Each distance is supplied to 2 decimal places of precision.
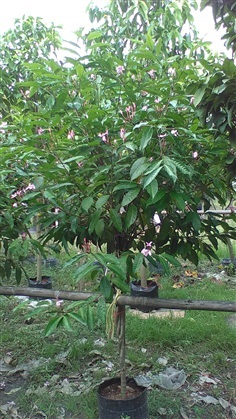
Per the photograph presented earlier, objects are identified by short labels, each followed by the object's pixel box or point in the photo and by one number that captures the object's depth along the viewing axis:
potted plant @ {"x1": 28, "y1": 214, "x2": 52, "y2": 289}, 4.41
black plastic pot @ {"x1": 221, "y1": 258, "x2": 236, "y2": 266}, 5.62
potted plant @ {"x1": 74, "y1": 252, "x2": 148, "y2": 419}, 1.52
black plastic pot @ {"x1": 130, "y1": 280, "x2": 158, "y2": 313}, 3.98
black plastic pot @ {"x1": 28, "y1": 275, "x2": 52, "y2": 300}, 4.42
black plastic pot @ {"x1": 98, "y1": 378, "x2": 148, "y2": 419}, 1.99
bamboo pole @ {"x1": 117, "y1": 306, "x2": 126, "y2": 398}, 2.01
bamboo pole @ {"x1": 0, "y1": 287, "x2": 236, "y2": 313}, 1.77
